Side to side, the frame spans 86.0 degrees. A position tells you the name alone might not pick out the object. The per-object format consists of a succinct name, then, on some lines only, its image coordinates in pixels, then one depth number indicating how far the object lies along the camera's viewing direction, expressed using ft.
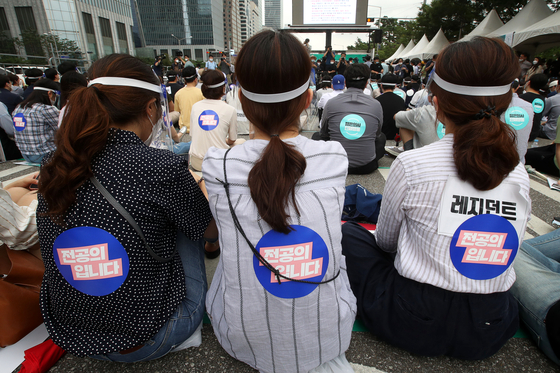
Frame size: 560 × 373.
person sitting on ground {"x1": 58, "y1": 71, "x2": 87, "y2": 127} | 12.01
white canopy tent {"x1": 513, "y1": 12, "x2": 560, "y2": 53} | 32.30
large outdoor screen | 67.41
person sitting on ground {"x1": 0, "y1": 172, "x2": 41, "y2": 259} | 4.53
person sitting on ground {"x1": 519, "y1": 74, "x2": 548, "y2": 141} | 17.94
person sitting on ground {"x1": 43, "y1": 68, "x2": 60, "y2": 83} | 20.45
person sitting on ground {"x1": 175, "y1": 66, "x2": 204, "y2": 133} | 16.79
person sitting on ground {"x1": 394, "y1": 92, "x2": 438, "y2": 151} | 10.77
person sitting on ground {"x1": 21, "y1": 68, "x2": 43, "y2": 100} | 24.79
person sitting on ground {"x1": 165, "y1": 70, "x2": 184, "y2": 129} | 20.04
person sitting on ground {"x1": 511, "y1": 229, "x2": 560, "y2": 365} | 4.40
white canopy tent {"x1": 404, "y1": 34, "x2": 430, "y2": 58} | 74.79
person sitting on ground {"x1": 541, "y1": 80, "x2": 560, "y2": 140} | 19.04
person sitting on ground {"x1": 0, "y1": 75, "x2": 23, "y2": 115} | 17.62
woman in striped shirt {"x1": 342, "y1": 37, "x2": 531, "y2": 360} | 3.86
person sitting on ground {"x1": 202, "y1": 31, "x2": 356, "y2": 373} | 3.40
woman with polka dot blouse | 3.62
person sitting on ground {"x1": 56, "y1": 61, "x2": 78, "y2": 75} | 17.42
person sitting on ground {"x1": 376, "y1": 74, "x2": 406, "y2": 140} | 17.35
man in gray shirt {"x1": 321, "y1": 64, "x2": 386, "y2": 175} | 12.98
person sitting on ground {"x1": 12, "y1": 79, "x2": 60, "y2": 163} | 13.60
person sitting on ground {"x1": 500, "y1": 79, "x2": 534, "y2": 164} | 11.26
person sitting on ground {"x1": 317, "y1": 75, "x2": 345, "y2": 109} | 22.67
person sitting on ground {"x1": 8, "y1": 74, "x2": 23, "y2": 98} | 26.11
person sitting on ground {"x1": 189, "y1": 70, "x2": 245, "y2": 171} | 12.09
